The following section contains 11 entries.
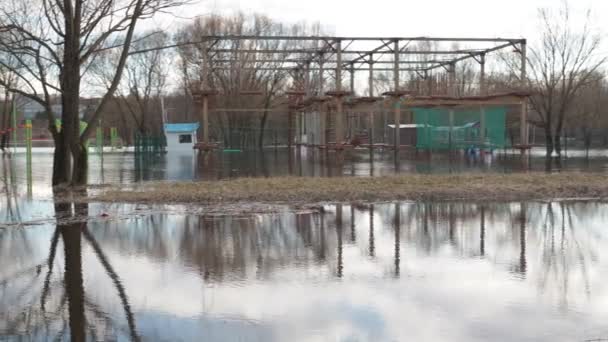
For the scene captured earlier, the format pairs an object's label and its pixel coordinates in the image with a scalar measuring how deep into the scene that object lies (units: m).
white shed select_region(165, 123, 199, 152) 50.28
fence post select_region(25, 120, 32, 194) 19.71
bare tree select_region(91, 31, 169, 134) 55.88
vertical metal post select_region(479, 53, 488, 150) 39.01
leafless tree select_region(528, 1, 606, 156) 37.72
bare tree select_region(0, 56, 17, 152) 58.19
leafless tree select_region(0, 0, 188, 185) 17.25
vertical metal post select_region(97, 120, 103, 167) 41.63
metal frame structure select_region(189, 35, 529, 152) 34.81
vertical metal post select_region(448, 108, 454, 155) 39.09
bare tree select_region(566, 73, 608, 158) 53.63
